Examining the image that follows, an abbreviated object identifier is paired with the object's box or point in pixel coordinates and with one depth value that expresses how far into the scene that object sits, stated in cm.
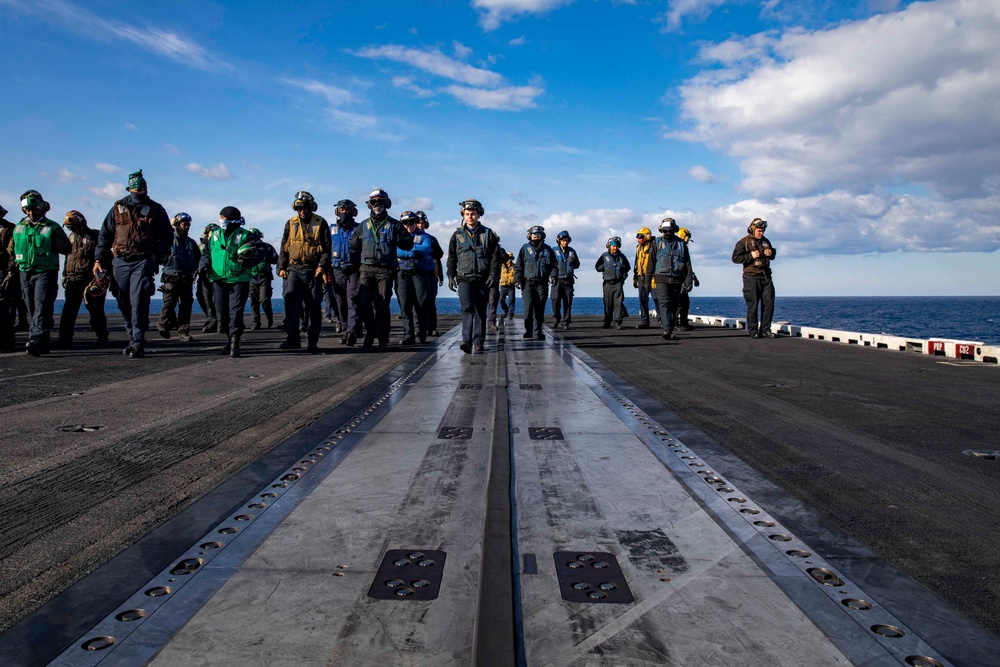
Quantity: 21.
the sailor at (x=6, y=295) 1133
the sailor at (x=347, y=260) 1264
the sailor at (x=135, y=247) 1017
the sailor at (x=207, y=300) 1783
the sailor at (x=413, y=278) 1277
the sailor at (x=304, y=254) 1161
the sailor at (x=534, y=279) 1448
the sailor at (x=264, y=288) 1601
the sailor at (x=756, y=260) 1529
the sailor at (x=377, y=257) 1205
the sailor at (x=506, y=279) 2309
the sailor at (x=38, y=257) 1060
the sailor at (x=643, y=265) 1895
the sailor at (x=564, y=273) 1942
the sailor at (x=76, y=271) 1262
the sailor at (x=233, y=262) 1080
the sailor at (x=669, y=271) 1520
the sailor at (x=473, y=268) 1114
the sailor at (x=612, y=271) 1958
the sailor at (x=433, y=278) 1389
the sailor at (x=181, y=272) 1482
